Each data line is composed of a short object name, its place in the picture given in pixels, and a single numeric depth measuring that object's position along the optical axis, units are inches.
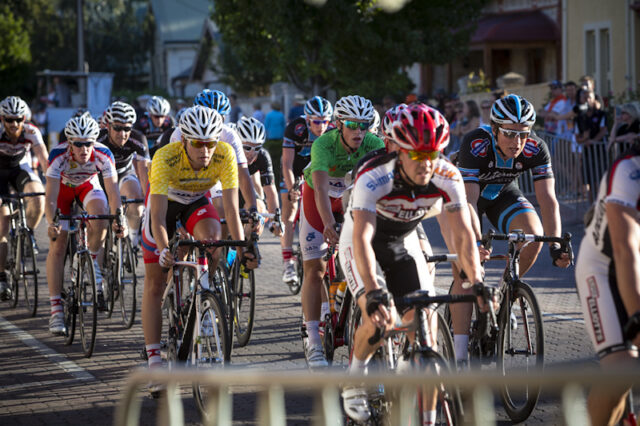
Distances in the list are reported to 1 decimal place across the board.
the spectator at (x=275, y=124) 1027.9
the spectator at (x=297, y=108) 999.0
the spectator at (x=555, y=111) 732.0
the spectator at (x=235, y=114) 1202.8
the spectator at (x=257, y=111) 1079.0
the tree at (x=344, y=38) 1011.3
